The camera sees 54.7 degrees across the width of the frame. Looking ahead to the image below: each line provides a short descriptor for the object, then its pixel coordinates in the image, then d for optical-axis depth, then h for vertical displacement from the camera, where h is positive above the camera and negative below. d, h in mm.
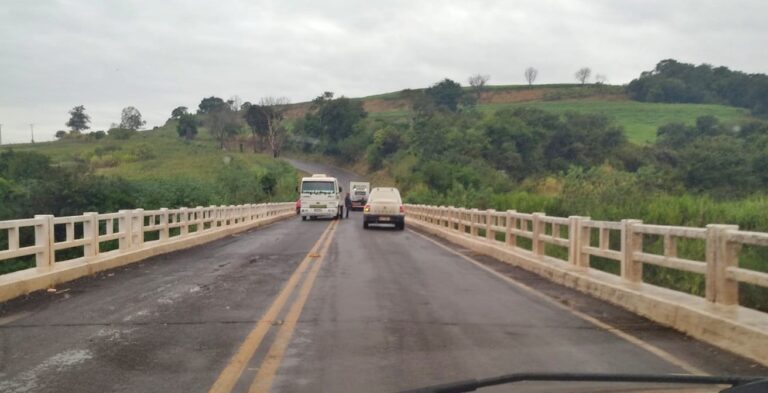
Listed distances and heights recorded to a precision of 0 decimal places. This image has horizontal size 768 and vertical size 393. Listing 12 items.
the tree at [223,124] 143125 +10096
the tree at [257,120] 131875 +10010
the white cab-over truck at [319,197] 46812 -1425
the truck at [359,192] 70750 -1636
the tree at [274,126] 130875 +8825
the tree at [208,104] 168688 +16655
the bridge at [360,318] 6469 -1742
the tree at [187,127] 148750 +9724
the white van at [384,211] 34094 -1668
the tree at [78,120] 161375 +12226
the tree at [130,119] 156500 +12119
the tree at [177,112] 175625 +15314
